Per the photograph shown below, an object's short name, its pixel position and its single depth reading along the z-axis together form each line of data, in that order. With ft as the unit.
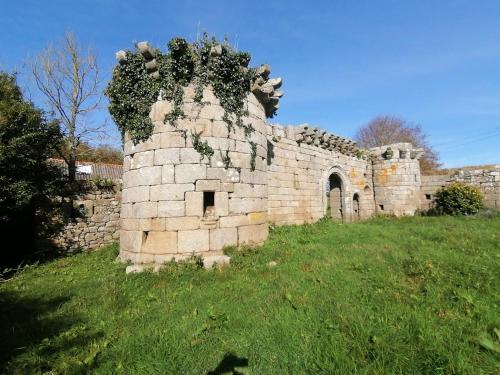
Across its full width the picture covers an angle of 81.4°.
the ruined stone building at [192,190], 18.69
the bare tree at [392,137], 99.24
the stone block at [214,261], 17.56
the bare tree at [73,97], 44.24
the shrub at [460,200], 43.96
